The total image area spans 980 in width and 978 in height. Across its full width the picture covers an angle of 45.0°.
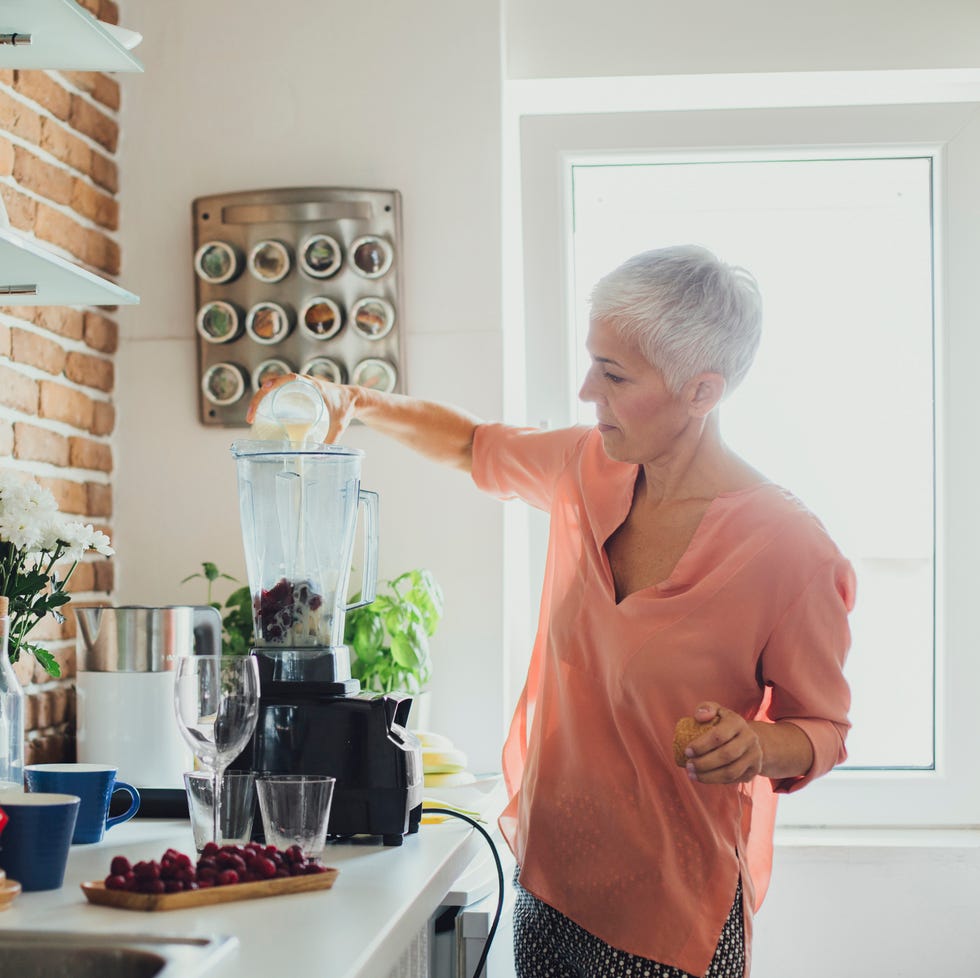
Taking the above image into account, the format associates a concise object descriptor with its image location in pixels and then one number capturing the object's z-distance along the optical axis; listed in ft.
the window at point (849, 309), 7.39
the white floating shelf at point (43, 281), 4.62
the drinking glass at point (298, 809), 3.99
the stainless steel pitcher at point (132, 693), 5.57
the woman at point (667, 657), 4.28
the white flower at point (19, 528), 4.64
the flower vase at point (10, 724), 4.44
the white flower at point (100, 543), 4.93
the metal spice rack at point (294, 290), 7.07
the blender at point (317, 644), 4.42
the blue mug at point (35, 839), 3.59
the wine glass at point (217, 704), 4.13
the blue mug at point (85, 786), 4.25
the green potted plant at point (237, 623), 6.50
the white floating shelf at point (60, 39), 4.50
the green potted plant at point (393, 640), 6.46
